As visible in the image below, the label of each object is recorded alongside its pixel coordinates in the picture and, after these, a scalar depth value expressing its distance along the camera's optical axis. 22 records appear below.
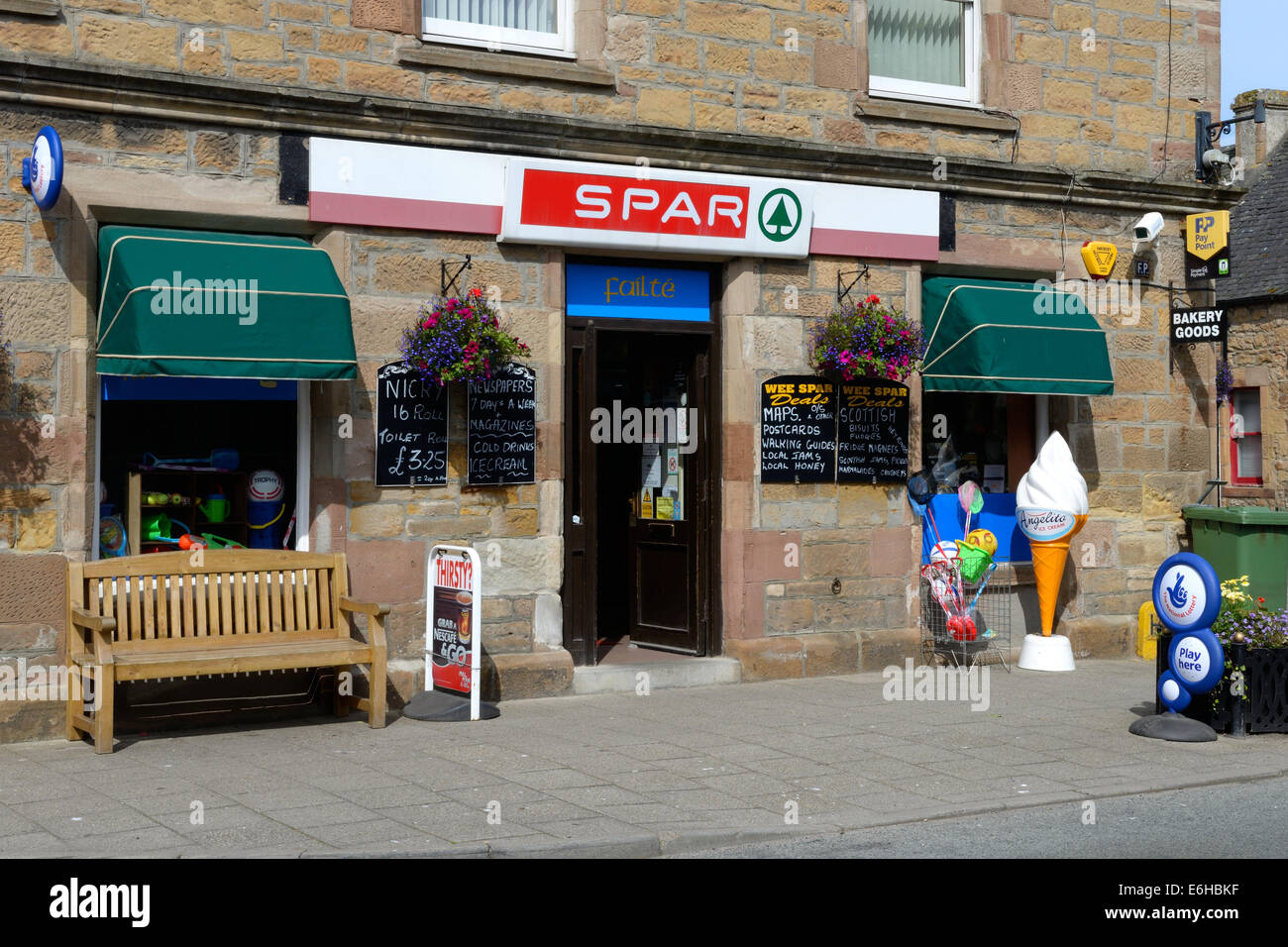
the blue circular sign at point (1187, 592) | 9.00
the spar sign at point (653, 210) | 10.66
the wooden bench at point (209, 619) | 8.55
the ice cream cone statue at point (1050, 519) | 12.20
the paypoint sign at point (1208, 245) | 13.52
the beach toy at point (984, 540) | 12.55
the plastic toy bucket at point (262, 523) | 10.20
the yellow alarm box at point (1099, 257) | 13.16
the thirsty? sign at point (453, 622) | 9.54
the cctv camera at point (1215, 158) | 13.67
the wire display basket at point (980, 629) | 12.42
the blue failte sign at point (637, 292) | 11.29
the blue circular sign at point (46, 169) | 8.60
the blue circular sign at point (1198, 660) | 8.99
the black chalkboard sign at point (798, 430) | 11.70
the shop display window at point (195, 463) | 9.74
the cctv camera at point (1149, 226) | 13.27
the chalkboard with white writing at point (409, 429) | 10.20
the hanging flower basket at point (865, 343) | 11.65
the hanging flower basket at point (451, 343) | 10.08
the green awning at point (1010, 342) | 12.00
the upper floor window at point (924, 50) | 12.46
